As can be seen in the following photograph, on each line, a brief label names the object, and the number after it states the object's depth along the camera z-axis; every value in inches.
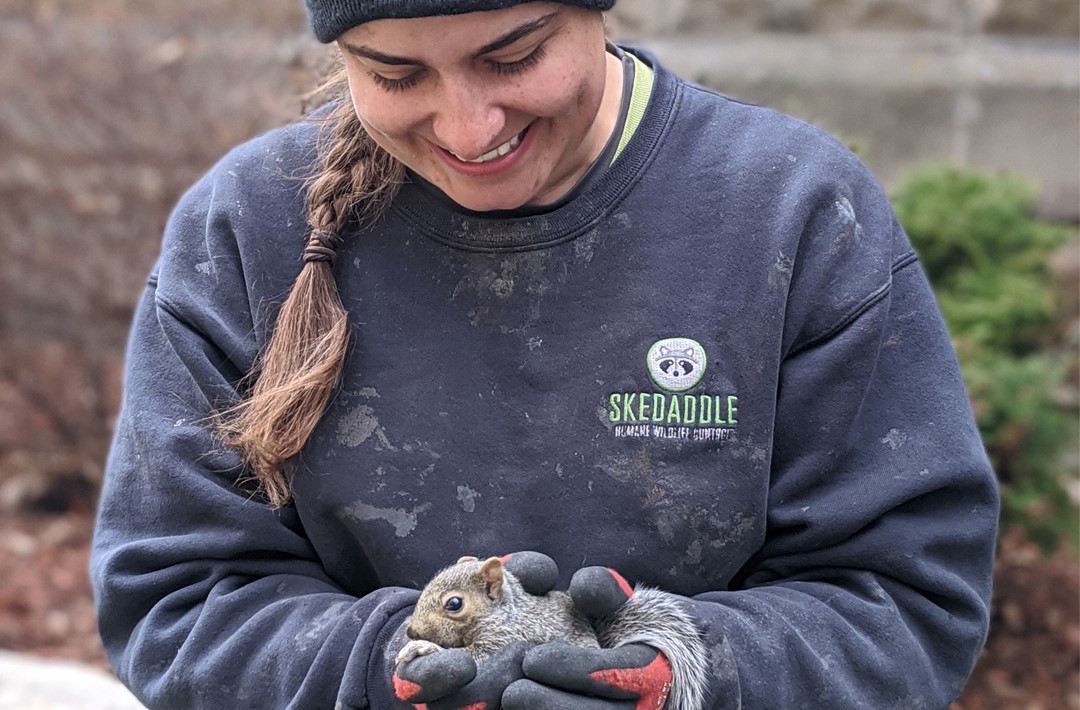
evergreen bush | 152.5
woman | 79.4
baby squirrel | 72.7
